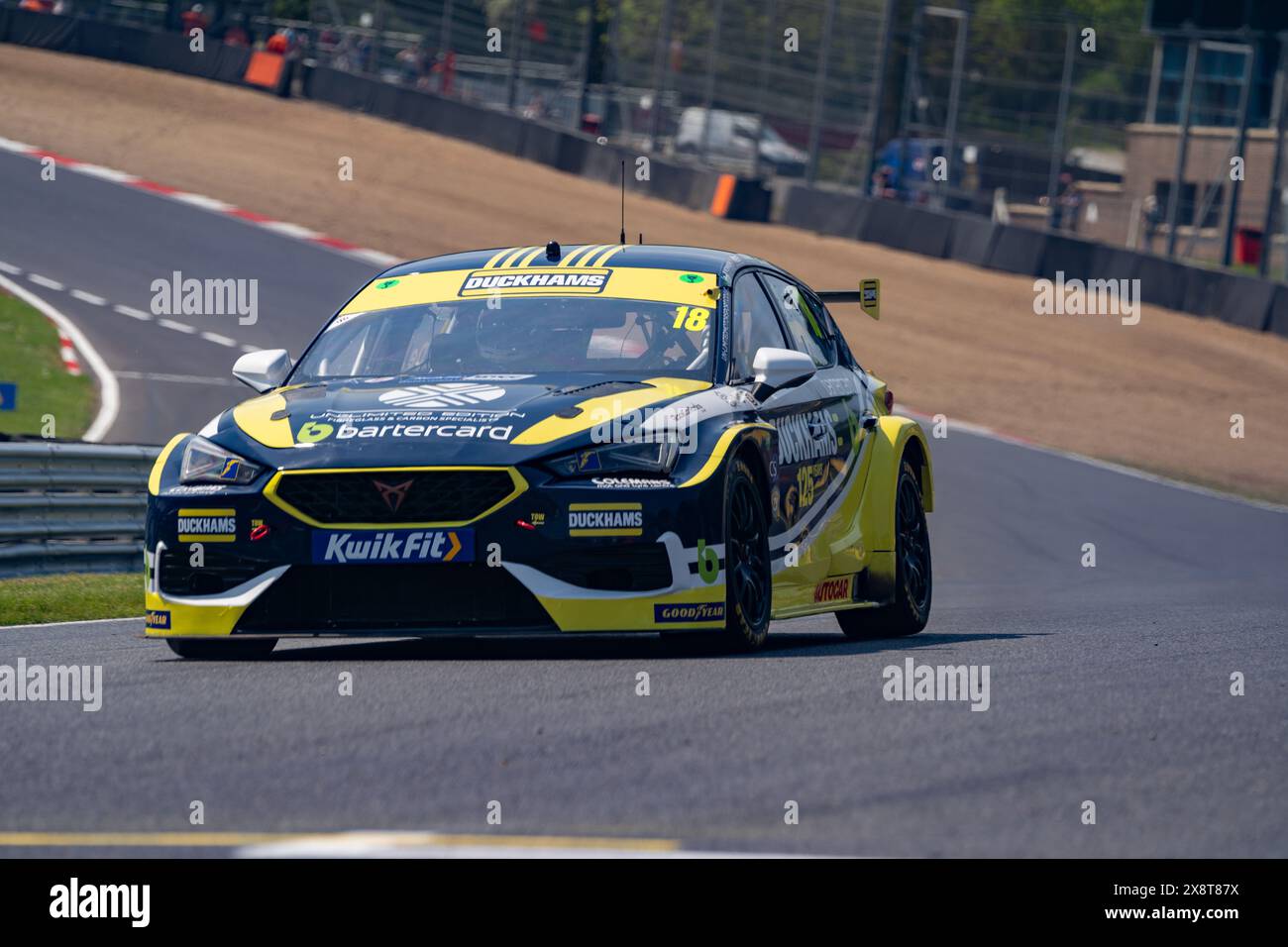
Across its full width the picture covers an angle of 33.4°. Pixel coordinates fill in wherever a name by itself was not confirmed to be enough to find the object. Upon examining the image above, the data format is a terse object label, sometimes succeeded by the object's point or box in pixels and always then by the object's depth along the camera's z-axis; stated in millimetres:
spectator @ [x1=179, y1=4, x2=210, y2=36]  41219
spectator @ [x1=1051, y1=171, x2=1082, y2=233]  35281
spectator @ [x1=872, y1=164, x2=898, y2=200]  37469
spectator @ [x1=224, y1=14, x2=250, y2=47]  42000
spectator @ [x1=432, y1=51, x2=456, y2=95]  40562
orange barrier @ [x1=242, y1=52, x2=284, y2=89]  39938
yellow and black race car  7285
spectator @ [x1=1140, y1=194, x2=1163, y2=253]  35281
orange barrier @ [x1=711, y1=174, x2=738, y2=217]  36188
